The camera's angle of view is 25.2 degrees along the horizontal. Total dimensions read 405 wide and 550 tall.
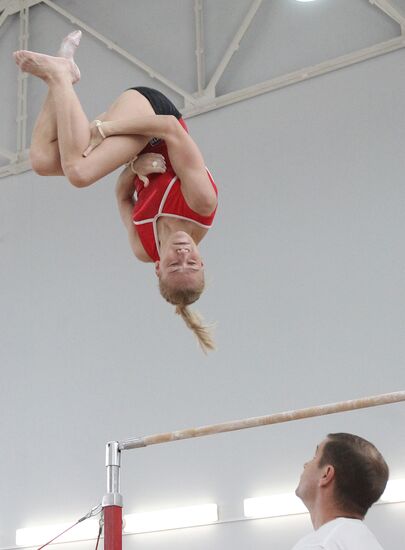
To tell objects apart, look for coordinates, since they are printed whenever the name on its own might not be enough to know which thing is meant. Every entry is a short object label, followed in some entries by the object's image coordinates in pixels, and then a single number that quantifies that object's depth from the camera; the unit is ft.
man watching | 10.43
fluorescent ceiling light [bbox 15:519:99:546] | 24.68
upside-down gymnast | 12.52
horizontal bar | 13.78
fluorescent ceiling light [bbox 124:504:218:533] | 22.89
